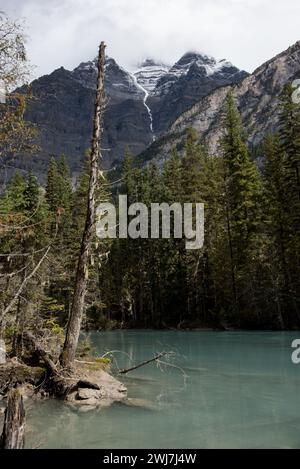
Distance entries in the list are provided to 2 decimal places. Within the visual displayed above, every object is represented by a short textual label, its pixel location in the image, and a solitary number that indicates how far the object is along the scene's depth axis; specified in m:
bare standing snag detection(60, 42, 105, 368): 13.09
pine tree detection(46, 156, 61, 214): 53.92
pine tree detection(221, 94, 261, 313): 41.19
